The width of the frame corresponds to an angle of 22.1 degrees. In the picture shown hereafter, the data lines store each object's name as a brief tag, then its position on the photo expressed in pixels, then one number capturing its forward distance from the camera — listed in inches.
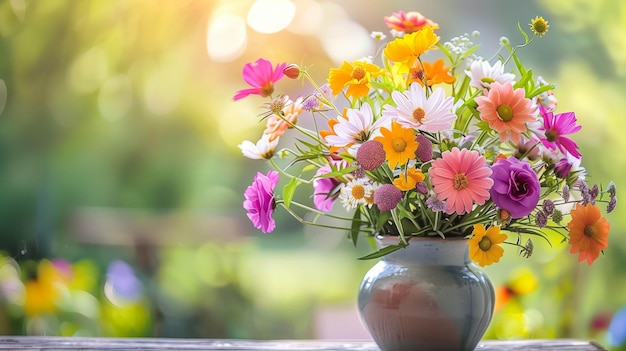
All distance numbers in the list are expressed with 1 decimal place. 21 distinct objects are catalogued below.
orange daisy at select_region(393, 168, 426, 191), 64.7
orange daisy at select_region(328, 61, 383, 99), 66.5
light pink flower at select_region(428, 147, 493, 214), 64.4
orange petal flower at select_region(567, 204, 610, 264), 66.5
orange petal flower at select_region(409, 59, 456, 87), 68.1
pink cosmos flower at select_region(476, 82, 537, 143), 64.6
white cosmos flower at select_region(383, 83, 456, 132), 64.6
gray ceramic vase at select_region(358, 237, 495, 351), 67.2
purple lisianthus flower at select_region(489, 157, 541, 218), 64.7
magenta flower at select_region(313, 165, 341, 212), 70.8
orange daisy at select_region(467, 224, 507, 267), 65.2
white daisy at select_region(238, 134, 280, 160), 69.2
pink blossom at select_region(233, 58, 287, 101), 68.0
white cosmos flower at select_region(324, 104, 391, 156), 65.8
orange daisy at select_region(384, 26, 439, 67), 66.2
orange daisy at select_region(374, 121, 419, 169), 64.5
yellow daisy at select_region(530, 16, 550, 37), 67.4
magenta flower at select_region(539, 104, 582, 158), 66.3
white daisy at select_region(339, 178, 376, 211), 66.3
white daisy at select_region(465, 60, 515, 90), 66.7
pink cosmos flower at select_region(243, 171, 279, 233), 67.9
